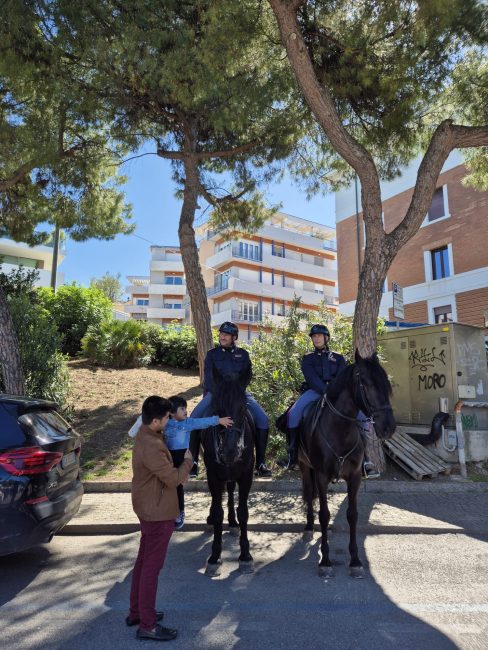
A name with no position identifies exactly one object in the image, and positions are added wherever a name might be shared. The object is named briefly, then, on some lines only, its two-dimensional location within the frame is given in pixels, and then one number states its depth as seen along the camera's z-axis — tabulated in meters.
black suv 4.27
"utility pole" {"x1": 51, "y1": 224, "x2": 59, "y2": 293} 25.77
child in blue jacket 4.37
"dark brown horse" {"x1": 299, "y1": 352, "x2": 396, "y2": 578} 4.56
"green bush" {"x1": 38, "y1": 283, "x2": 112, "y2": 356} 18.34
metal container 9.64
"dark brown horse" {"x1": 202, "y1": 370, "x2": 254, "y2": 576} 4.49
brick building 23.22
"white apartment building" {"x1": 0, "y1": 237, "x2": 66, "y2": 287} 43.62
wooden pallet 8.45
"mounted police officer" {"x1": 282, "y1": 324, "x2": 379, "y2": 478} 5.95
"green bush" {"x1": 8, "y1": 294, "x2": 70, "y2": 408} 10.91
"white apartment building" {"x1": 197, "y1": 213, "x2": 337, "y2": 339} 49.38
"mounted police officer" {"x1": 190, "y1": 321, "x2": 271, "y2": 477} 5.69
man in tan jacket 3.44
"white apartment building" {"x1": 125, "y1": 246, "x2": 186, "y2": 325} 70.50
